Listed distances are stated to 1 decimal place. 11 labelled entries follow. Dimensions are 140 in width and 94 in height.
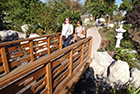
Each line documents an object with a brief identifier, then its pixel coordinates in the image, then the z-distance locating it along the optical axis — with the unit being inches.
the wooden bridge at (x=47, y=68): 49.0
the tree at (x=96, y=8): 1307.3
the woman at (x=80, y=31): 162.6
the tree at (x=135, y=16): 506.2
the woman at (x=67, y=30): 162.9
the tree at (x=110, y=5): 660.1
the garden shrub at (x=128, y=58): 221.8
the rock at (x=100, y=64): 187.2
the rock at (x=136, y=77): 158.9
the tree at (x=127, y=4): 1809.8
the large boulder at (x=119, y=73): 165.3
